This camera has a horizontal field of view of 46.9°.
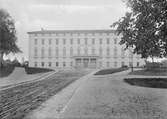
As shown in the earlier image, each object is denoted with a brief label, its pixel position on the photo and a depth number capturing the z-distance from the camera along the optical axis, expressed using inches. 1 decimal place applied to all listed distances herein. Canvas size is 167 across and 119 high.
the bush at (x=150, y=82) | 737.0
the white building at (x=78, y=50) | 2999.5
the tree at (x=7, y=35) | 1659.7
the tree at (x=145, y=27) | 560.7
